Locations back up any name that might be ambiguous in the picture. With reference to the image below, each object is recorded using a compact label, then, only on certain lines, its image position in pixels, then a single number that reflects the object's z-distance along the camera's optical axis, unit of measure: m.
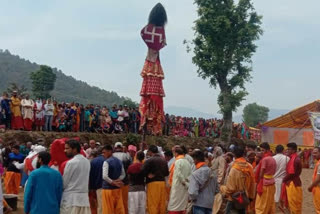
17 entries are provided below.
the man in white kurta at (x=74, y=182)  6.08
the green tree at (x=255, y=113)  96.50
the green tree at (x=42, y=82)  54.53
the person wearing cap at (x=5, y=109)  17.14
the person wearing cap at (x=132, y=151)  10.50
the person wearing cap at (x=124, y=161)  9.22
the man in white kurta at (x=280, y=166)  10.05
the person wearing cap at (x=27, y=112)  17.94
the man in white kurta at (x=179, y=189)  8.62
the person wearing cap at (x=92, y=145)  13.05
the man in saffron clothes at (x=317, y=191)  8.31
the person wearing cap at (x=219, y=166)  9.63
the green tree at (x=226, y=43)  28.92
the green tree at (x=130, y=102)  73.03
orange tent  27.03
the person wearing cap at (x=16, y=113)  17.56
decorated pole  14.36
